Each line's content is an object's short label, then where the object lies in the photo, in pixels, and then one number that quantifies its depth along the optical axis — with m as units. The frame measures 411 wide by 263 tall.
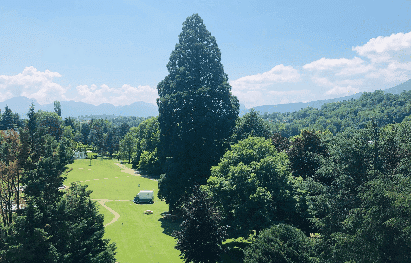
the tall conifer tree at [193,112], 35.44
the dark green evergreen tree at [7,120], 121.81
